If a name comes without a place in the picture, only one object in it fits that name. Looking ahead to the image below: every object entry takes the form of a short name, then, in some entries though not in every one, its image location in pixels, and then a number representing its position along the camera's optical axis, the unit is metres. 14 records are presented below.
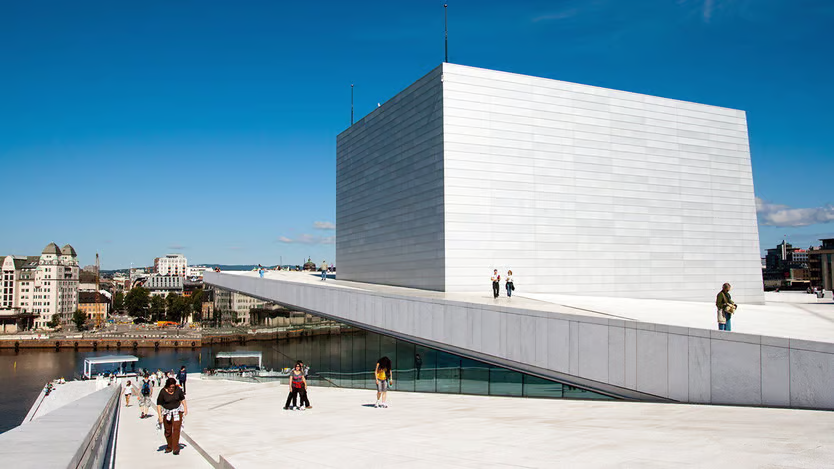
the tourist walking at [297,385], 14.69
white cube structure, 30.56
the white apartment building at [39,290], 157.50
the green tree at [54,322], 152.88
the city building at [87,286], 192.38
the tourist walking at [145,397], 16.94
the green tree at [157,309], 172.00
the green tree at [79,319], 148.88
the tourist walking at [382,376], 13.98
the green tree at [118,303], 187.75
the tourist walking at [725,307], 12.62
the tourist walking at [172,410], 9.47
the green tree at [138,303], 174.25
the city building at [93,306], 172.43
